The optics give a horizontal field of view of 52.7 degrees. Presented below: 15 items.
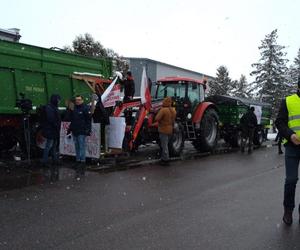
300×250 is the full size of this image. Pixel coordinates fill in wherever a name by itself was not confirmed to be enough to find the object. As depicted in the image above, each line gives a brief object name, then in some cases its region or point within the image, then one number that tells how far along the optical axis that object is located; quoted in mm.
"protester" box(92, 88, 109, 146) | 7397
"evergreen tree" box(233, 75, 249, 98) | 43490
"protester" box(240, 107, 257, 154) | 11511
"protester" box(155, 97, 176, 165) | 7995
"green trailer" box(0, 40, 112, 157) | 7238
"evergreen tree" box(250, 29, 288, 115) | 33224
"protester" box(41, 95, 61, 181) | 7050
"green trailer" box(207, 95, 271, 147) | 12177
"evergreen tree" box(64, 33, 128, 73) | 26717
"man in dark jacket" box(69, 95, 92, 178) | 6937
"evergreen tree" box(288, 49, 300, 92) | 37068
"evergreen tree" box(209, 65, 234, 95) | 39302
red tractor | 8413
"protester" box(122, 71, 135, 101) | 8843
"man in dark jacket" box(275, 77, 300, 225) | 3858
